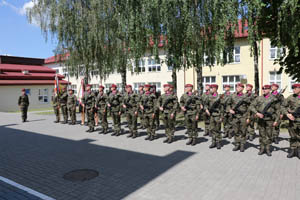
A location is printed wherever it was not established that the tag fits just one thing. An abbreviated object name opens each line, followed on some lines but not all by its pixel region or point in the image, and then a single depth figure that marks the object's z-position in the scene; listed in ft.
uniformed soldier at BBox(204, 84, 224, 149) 24.32
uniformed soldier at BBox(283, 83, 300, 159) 20.08
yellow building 71.26
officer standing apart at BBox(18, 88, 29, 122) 46.93
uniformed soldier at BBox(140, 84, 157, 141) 28.63
